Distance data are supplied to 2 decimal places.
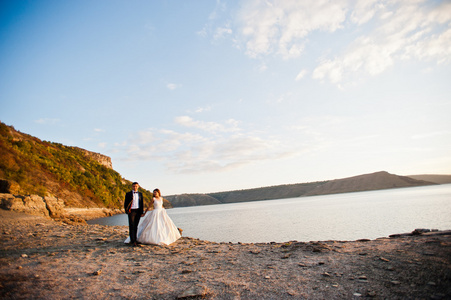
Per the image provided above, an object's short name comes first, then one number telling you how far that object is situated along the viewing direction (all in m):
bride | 10.98
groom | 10.40
